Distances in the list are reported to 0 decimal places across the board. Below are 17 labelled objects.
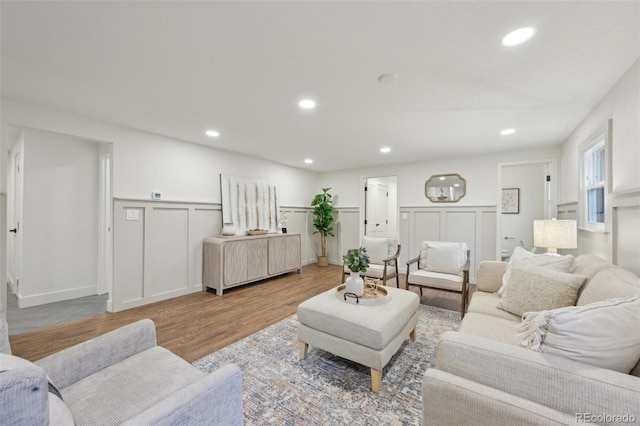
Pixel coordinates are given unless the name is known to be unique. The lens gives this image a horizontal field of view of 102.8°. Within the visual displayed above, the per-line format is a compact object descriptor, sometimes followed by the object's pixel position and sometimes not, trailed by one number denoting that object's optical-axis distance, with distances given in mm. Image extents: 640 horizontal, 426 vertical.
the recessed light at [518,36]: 1471
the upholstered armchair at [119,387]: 607
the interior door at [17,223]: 3285
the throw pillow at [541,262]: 2014
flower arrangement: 2314
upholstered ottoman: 1743
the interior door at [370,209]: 5971
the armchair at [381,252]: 3776
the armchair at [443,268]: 2977
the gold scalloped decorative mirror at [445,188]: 4734
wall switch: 3270
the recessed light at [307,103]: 2445
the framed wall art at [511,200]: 5363
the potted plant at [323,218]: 5887
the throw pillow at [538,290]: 1662
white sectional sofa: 871
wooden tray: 2119
